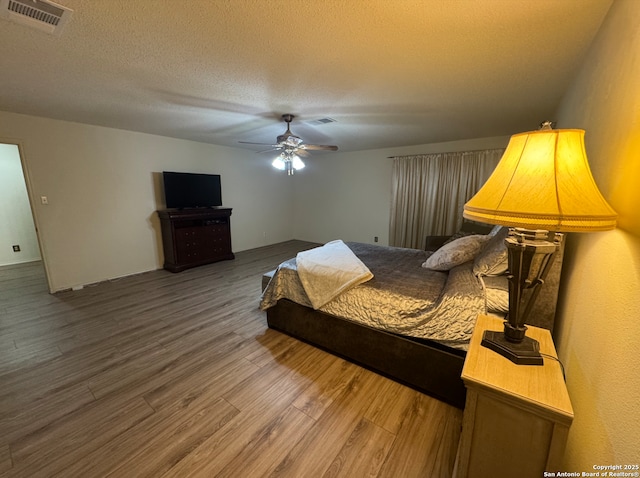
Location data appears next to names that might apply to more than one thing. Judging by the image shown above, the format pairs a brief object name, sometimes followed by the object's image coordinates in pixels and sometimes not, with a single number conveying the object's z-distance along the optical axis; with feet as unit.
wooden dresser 14.20
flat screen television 14.32
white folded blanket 7.16
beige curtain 14.10
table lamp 2.69
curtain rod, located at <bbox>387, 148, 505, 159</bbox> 13.56
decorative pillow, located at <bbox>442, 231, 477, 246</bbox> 11.25
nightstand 2.77
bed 5.42
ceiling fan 9.86
